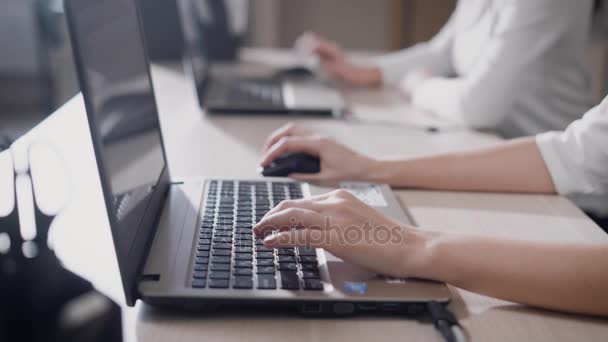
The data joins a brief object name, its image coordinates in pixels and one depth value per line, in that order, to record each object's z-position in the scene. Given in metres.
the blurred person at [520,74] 1.24
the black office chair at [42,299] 0.58
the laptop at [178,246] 0.57
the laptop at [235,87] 1.34
